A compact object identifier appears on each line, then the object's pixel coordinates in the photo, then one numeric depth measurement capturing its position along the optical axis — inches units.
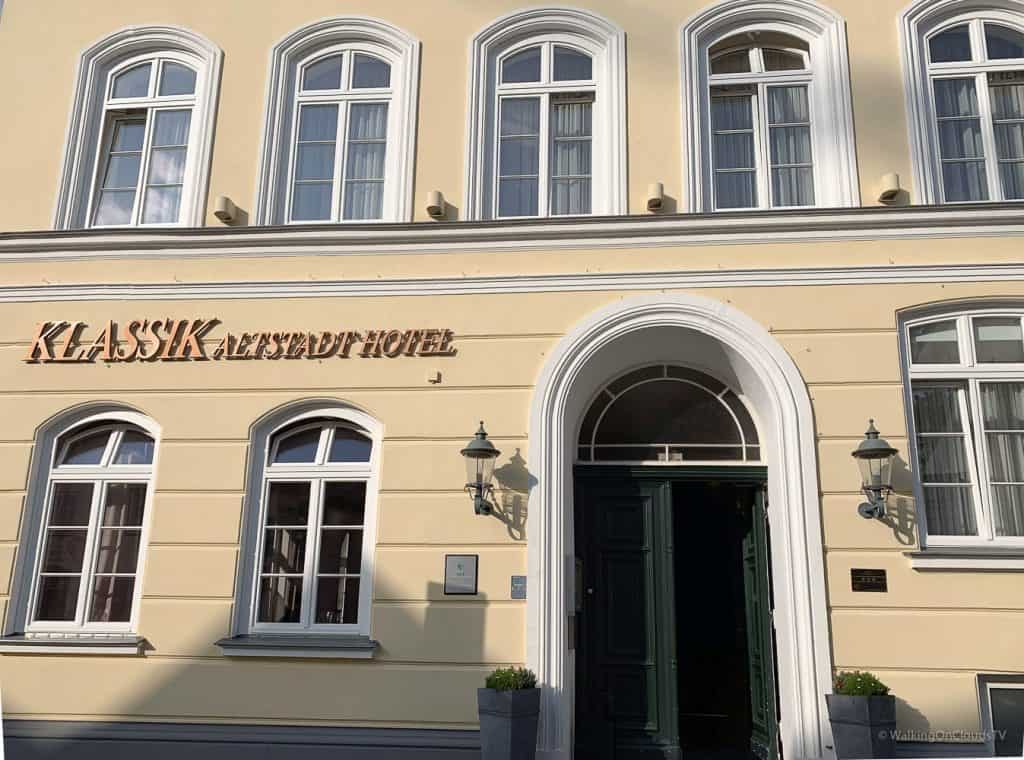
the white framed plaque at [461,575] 285.9
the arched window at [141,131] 340.5
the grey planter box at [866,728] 248.8
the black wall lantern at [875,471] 272.8
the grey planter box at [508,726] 257.3
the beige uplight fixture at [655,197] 309.3
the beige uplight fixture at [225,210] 323.0
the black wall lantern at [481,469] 283.9
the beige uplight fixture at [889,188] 301.1
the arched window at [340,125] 331.6
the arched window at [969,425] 280.7
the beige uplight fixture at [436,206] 315.6
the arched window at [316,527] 295.4
